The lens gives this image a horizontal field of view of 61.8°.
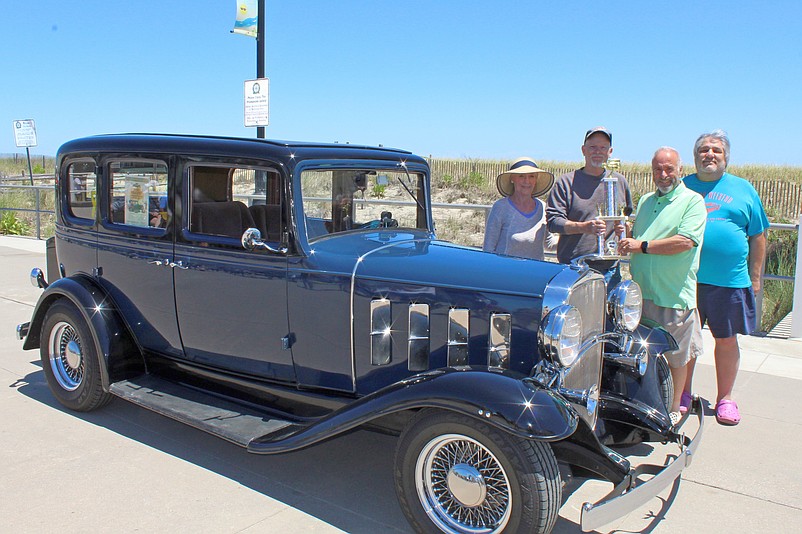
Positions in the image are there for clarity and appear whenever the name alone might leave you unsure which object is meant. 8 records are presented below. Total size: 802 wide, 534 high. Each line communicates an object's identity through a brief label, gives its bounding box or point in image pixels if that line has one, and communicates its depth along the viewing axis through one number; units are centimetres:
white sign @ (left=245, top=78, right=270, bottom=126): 867
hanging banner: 909
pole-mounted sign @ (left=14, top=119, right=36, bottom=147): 1462
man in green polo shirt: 380
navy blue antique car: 273
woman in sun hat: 431
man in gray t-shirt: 420
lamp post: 938
